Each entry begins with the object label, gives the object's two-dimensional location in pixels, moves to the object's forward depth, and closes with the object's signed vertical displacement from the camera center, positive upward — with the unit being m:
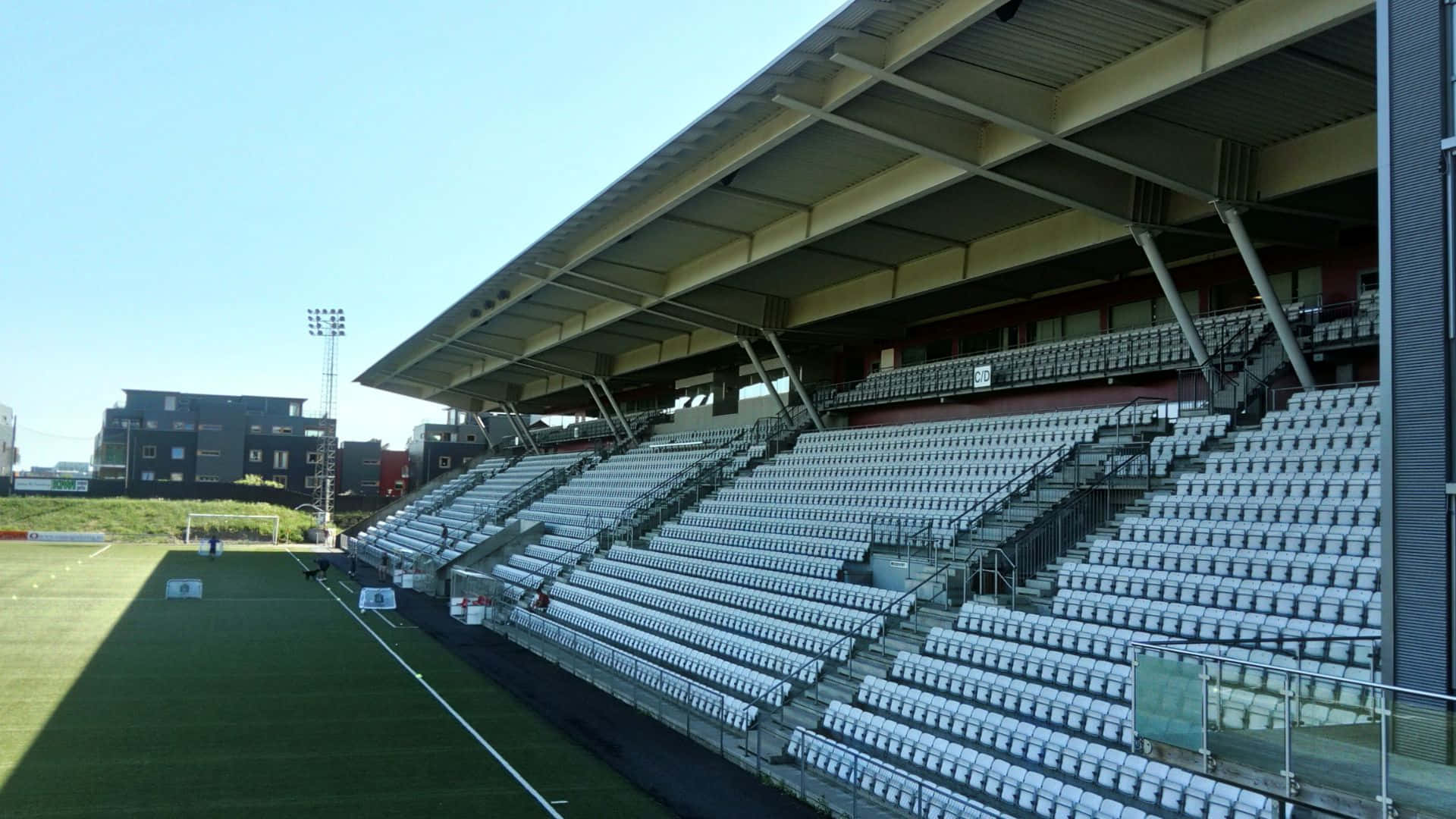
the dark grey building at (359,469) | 77.94 +0.53
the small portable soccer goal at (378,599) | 30.08 -3.52
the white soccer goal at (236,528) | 61.38 -3.34
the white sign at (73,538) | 56.75 -3.86
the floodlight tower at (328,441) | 63.00 +2.03
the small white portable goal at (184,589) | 32.06 -3.67
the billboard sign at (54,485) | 63.84 -1.22
